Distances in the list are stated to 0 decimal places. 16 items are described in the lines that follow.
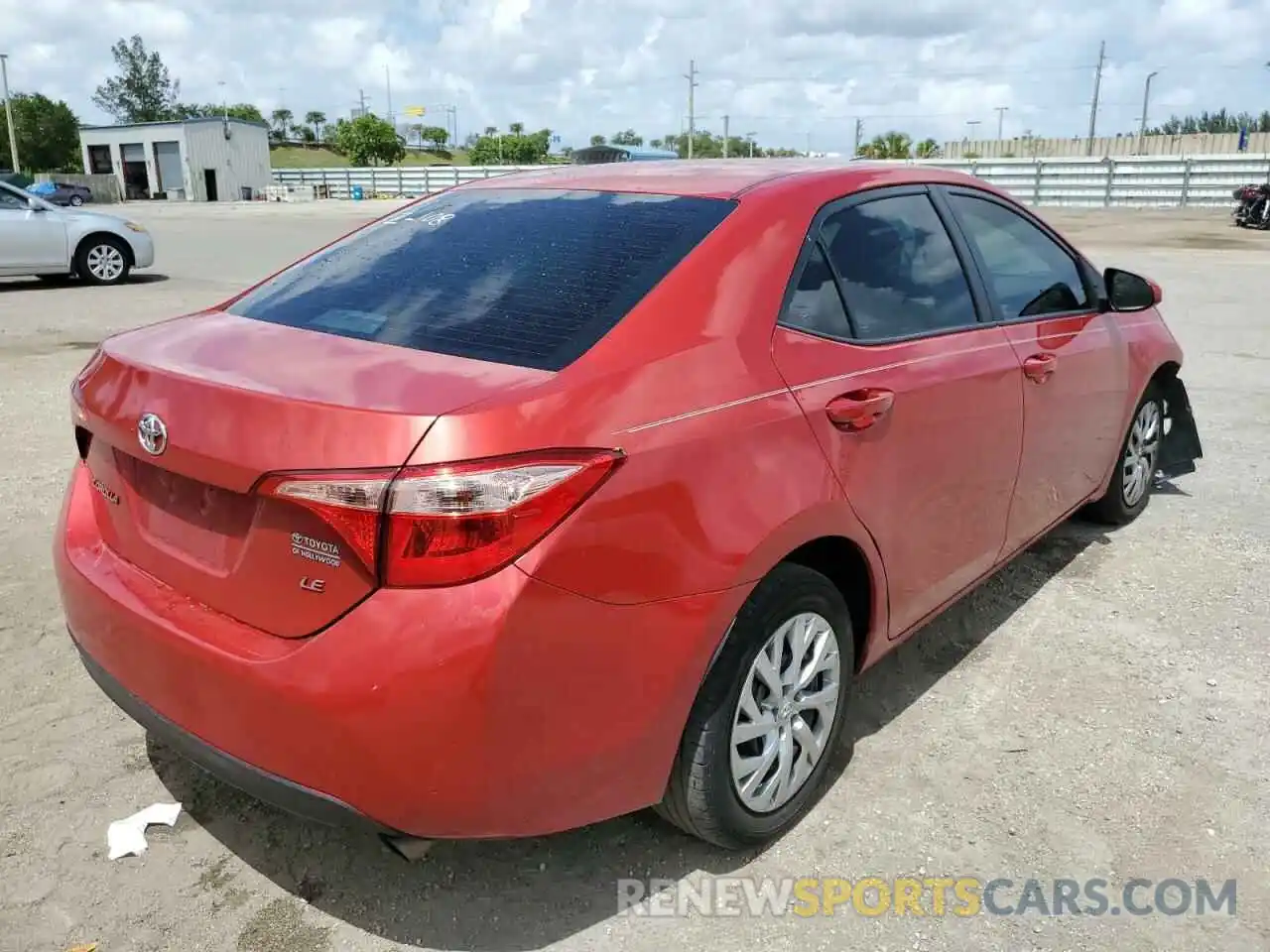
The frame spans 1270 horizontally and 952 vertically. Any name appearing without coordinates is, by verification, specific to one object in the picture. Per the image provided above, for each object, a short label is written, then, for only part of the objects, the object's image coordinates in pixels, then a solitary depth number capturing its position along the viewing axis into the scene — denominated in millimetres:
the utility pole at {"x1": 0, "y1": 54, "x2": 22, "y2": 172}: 69625
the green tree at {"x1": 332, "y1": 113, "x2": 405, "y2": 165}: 92500
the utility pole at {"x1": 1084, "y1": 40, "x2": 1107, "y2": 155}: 75750
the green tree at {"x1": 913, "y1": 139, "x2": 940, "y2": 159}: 70562
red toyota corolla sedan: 1943
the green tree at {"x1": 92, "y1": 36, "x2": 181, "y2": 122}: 110250
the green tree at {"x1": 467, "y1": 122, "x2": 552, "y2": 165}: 111938
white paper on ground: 2625
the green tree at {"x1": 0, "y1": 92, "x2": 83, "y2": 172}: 85500
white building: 65812
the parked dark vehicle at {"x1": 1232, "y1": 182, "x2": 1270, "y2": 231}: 24875
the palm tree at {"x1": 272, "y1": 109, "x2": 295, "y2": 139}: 147250
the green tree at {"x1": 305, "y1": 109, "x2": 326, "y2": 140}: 148875
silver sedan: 13625
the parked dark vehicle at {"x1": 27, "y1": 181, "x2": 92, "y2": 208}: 46756
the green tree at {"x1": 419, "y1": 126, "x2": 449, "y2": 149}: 140000
